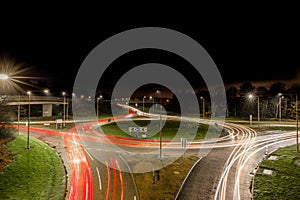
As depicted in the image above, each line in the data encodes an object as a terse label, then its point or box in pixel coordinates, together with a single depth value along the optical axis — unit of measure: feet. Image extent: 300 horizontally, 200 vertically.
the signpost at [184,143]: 80.30
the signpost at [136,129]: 99.87
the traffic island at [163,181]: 53.93
